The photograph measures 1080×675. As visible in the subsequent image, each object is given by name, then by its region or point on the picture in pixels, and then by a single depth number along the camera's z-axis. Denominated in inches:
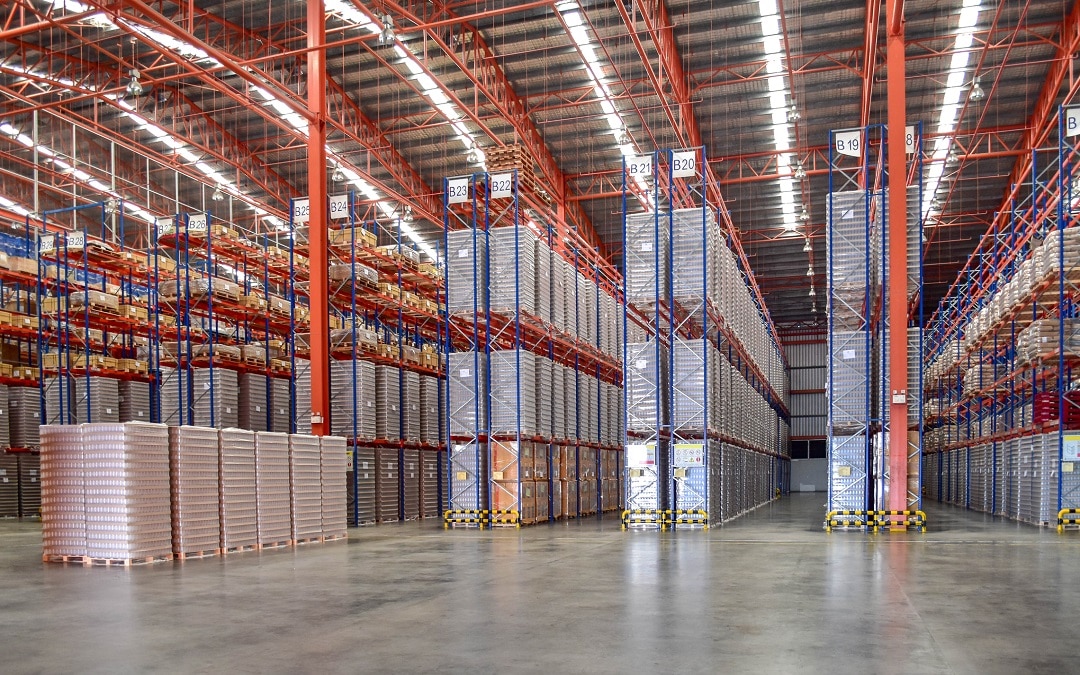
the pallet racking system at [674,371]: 639.8
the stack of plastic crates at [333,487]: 605.6
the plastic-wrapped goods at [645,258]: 655.8
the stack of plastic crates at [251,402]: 775.4
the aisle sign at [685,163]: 645.9
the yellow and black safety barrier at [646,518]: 641.0
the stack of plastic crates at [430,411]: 831.8
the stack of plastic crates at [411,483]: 796.0
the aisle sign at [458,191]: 705.6
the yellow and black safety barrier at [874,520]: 617.9
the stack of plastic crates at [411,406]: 792.9
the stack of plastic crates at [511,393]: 682.8
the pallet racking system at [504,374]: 690.2
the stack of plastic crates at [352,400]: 724.0
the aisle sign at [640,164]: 660.7
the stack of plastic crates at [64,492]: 469.1
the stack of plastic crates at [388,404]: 756.0
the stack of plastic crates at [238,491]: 517.0
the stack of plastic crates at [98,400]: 834.2
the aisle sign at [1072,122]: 606.9
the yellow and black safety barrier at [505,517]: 689.6
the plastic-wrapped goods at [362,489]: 725.9
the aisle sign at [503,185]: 714.2
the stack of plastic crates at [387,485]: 756.0
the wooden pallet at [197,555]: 485.1
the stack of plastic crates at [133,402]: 867.4
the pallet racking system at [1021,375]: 623.5
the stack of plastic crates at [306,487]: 575.8
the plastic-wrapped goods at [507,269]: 690.2
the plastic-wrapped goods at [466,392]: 697.0
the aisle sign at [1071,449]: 611.5
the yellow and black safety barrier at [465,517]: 693.3
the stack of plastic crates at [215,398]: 747.4
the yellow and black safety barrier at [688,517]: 636.1
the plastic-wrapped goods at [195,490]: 486.3
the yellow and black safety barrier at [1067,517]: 620.1
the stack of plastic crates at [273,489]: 544.7
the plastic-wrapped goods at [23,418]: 884.6
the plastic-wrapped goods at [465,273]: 701.3
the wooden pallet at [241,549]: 514.3
